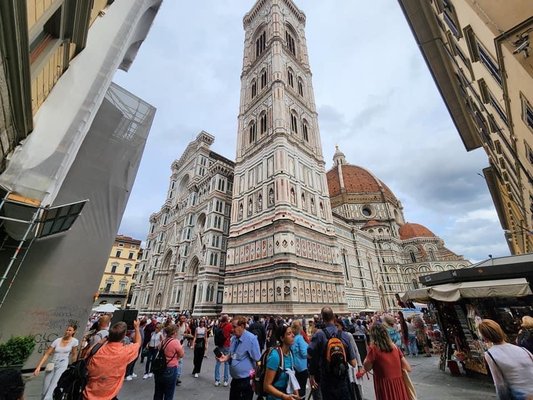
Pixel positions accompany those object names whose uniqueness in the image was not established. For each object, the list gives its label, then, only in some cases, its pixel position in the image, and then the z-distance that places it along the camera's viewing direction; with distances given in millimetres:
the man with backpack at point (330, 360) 3086
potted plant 5195
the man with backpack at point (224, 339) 6262
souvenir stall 5598
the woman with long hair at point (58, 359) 4051
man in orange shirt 2645
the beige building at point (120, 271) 42812
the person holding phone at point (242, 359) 3578
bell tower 20609
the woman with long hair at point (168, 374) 3857
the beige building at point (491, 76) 4473
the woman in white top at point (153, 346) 6770
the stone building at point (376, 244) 36562
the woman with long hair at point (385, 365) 2854
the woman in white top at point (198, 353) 7073
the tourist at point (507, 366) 2416
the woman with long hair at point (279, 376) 2466
